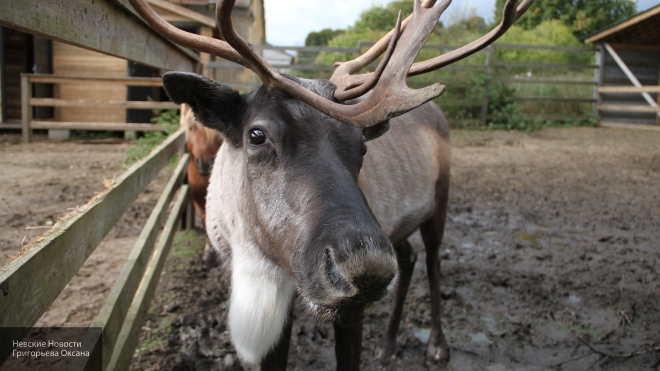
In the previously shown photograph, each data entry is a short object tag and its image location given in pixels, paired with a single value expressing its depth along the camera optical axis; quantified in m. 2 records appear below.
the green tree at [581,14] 29.25
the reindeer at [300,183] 1.69
